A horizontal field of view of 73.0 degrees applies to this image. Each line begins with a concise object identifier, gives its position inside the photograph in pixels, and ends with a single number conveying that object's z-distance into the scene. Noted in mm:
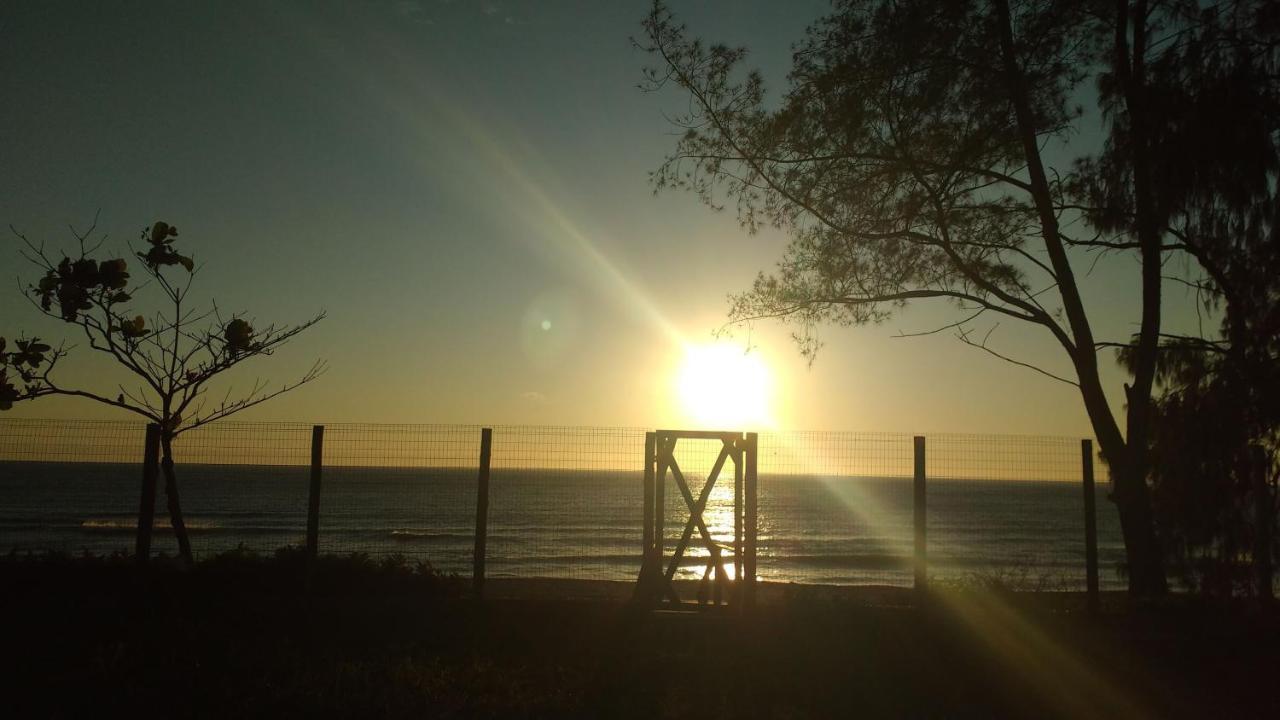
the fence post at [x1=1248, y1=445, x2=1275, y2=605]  9469
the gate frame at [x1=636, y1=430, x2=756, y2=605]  9227
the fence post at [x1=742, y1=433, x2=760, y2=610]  9180
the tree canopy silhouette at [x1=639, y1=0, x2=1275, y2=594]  11188
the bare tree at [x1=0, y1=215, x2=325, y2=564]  10117
